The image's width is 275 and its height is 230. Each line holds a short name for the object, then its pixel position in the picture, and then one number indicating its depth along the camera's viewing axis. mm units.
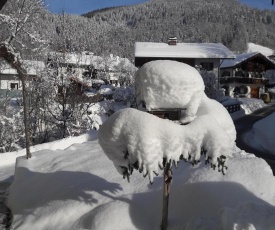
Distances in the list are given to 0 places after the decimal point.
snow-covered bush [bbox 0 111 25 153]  16375
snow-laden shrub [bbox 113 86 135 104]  29481
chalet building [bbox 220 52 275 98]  42625
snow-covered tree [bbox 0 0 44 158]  21125
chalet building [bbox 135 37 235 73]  35188
